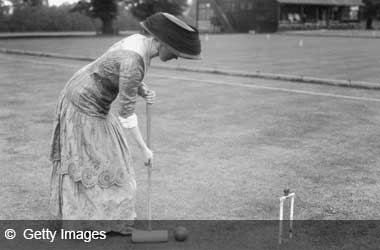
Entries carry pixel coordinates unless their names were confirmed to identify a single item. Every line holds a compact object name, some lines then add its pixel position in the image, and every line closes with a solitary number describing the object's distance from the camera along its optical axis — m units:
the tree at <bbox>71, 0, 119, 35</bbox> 40.06
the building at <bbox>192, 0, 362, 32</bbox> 49.59
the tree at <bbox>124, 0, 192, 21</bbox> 42.12
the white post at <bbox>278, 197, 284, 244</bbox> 3.33
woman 3.50
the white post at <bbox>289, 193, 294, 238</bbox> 3.65
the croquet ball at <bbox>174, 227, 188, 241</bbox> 3.88
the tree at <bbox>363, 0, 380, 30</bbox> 56.62
